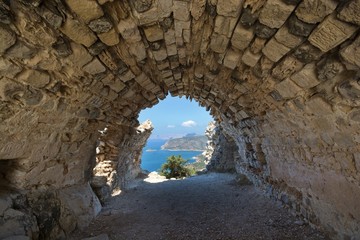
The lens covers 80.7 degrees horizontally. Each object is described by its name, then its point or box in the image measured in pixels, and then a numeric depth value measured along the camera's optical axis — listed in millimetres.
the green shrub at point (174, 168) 11835
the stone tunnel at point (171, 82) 1662
